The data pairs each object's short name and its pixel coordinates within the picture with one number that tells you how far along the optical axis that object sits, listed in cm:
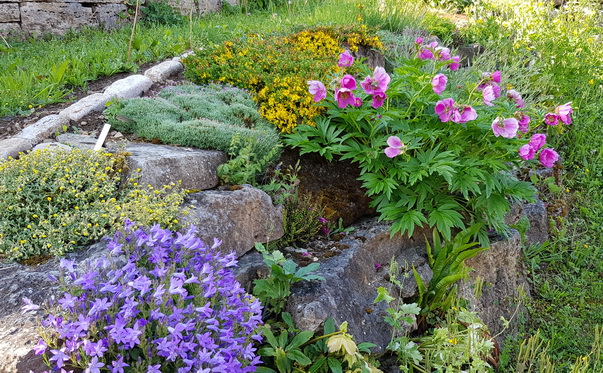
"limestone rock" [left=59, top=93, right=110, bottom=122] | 398
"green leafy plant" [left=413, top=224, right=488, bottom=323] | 338
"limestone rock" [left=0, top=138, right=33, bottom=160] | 333
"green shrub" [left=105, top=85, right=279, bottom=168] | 353
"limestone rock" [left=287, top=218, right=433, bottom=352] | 274
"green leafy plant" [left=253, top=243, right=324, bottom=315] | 263
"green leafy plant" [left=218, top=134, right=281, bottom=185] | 332
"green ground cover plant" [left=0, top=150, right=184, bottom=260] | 250
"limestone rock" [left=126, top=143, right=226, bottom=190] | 306
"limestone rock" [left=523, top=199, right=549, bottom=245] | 480
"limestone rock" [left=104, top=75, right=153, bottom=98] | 436
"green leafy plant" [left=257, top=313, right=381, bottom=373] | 238
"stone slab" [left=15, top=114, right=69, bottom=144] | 363
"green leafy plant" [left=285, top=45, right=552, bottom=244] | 335
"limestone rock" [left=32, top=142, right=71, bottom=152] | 317
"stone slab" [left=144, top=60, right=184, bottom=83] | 507
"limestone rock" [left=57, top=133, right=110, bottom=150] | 338
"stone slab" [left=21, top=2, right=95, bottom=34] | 743
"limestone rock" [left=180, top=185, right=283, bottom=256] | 291
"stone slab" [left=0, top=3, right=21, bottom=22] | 714
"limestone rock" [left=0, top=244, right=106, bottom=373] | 187
